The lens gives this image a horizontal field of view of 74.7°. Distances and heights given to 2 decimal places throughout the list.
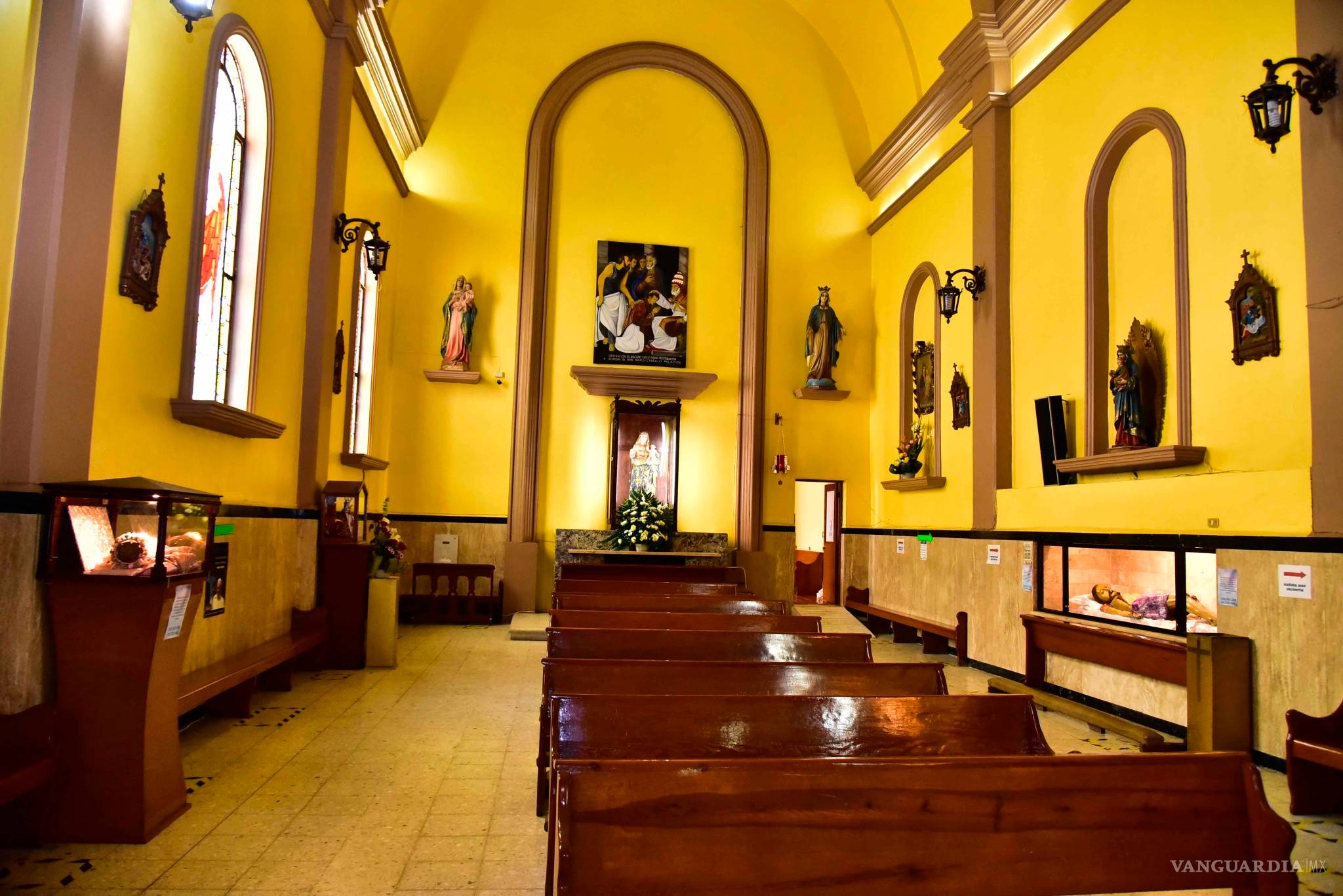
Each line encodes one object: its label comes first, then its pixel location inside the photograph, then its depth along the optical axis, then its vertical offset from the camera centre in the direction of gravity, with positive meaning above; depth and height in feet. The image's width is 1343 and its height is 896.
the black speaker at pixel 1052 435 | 24.30 +2.70
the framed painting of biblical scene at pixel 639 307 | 37.86 +9.20
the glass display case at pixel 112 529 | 11.23 -0.33
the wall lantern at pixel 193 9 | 13.88 +7.86
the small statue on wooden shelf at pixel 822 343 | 37.50 +7.76
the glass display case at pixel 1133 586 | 18.30 -1.19
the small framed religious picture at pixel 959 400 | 29.84 +4.40
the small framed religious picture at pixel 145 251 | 13.97 +4.11
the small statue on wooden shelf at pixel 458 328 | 35.83 +7.61
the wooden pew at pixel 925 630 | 27.73 -3.40
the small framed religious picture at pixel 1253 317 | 17.33 +4.44
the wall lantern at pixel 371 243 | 25.40 +7.91
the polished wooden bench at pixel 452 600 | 34.47 -3.40
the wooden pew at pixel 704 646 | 13.65 -1.94
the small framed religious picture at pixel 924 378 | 33.09 +5.74
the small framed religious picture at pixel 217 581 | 17.49 -1.50
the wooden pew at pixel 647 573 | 31.04 -1.90
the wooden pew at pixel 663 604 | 18.40 -1.81
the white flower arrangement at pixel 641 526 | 35.22 -0.22
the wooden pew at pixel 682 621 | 15.58 -1.83
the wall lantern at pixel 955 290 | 28.40 +7.79
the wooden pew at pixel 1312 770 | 13.53 -3.56
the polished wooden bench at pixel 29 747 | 10.39 -3.03
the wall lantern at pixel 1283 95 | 14.98 +7.65
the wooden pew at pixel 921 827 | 5.62 -2.05
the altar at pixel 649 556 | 35.45 -1.18
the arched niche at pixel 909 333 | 34.55 +7.89
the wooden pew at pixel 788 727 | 8.86 -2.08
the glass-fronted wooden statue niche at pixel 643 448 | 37.01 +3.04
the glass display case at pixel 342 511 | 24.26 +0.02
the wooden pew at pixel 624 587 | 24.04 -1.93
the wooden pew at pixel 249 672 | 15.31 -3.16
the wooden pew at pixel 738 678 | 11.12 -1.97
